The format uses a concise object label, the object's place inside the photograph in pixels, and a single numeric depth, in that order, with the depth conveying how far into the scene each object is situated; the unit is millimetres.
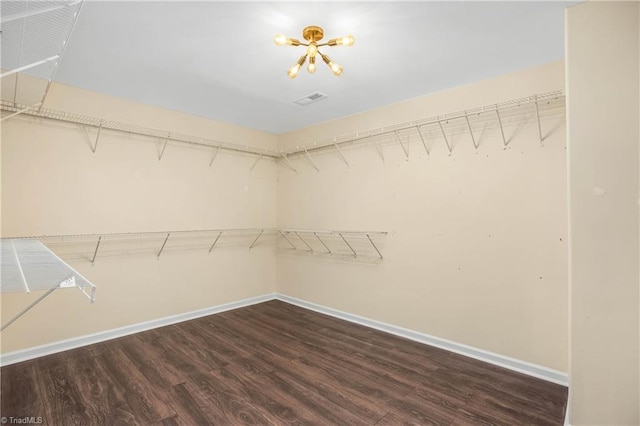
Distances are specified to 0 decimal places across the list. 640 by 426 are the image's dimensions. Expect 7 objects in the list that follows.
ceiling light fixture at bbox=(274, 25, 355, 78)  1840
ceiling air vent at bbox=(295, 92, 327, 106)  3115
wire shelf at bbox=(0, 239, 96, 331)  879
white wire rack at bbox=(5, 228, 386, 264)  2951
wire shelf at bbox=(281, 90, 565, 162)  2398
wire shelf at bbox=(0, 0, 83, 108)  1393
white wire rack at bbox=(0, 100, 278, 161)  2668
